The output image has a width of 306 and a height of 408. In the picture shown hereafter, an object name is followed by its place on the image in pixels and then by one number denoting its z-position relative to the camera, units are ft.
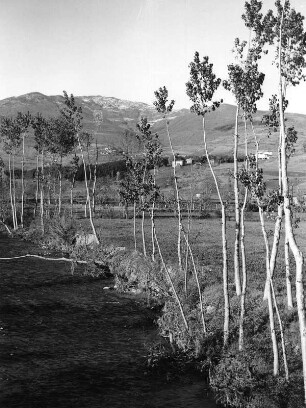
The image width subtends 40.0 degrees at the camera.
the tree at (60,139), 244.42
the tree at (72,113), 172.81
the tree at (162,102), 91.56
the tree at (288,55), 51.21
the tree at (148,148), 102.17
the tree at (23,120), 262.06
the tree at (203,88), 75.66
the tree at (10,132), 263.49
